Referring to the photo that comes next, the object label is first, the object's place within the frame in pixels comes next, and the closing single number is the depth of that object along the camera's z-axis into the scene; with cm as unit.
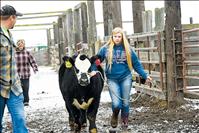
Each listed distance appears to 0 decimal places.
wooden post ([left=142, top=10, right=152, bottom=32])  1334
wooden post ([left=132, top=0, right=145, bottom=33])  1411
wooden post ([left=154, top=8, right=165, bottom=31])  1287
